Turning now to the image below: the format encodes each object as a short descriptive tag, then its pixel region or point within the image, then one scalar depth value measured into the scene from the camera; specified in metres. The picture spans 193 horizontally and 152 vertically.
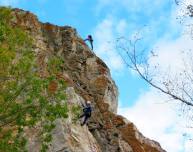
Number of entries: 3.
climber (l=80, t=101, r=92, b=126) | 45.84
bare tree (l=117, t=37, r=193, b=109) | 22.05
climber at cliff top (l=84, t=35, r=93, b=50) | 64.38
